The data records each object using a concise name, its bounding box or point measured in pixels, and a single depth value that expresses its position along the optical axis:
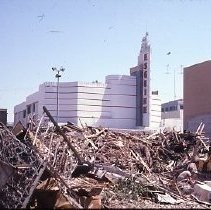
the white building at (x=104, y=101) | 77.25
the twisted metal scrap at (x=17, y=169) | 7.83
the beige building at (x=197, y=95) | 47.59
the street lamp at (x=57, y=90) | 63.53
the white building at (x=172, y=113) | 85.81
